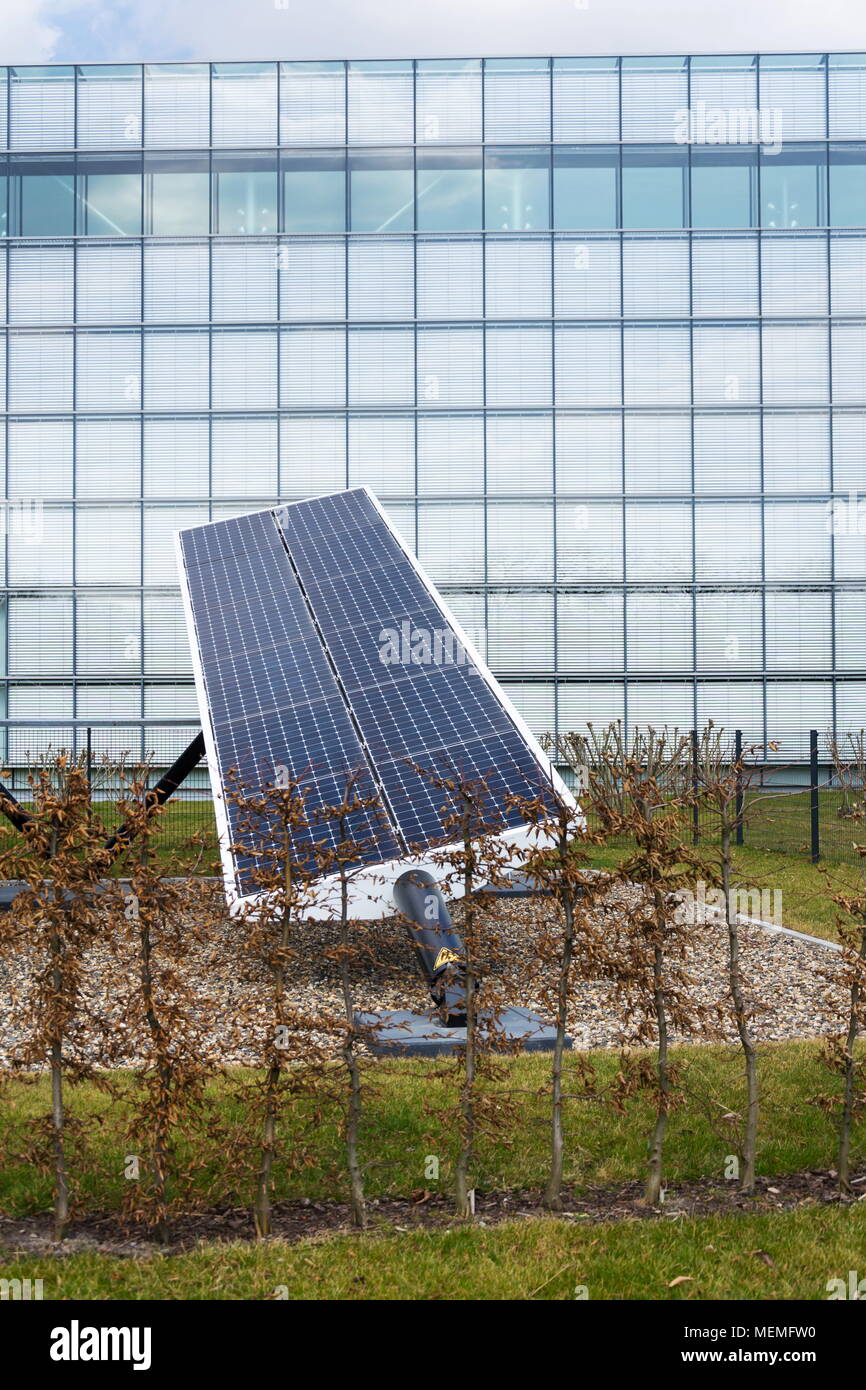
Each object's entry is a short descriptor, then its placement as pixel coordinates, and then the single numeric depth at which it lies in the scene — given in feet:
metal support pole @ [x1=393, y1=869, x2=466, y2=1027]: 23.62
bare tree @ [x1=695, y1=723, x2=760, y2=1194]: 23.94
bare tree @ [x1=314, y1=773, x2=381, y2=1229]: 21.98
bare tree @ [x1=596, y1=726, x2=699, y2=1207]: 22.95
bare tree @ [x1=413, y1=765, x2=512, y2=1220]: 22.35
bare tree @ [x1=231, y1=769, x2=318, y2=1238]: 21.48
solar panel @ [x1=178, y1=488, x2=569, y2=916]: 33.55
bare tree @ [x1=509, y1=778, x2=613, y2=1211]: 22.63
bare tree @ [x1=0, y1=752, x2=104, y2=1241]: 21.27
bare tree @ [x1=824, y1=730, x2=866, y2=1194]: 23.79
